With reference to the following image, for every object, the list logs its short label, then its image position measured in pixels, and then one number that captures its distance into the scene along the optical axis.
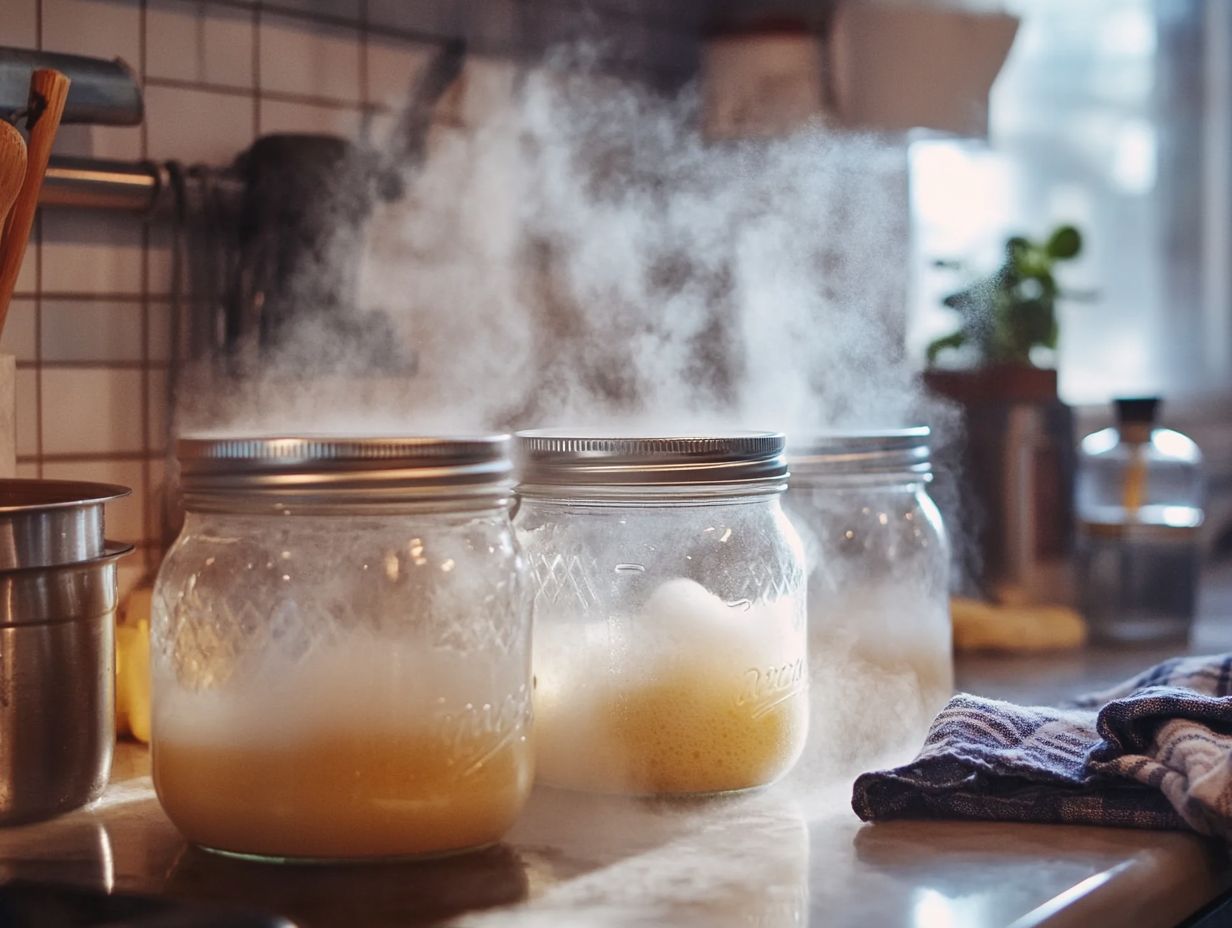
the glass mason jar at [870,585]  1.05
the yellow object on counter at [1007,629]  1.54
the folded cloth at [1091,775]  0.84
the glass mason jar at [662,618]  0.87
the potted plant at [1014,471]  1.73
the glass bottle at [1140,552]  1.65
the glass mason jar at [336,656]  0.73
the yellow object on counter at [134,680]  1.07
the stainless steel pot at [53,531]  0.82
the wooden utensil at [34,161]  0.93
